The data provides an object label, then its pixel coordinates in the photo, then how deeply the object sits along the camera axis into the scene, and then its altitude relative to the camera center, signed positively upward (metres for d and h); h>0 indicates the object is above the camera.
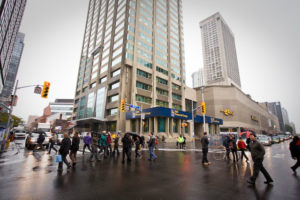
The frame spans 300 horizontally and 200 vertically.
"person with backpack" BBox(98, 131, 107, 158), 11.57 -0.81
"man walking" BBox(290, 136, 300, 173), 7.33 -0.75
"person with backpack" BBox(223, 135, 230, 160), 12.17 -0.93
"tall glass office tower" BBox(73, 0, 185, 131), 42.81 +23.91
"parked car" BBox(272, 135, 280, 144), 34.31 -1.31
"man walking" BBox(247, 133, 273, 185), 5.54 -0.92
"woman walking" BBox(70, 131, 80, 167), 8.68 -0.88
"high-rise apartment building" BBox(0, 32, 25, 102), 68.51 +33.59
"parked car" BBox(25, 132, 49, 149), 16.67 -1.30
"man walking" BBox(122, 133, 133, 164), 10.14 -0.96
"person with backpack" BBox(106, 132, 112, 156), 12.41 -0.77
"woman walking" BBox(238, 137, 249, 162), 10.90 -0.90
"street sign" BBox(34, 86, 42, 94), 16.22 +4.43
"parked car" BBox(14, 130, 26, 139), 36.75 -1.42
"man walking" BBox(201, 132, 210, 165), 9.50 -1.00
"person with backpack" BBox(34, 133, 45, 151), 15.00 -1.15
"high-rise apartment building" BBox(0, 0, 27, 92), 20.52 +18.65
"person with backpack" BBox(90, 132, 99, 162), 10.39 -0.92
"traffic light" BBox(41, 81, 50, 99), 14.24 +3.90
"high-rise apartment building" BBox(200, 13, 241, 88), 125.81 +73.99
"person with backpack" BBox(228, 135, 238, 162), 11.07 -0.85
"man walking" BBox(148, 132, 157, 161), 10.77 -0.91
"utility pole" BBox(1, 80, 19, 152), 14.22 -0.92
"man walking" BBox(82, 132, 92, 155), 13.17 -0.77
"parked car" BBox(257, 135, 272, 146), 25.67 -1.16
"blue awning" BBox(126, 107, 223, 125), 33.44 +4.50
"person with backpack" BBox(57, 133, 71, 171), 7.64 -0.93
